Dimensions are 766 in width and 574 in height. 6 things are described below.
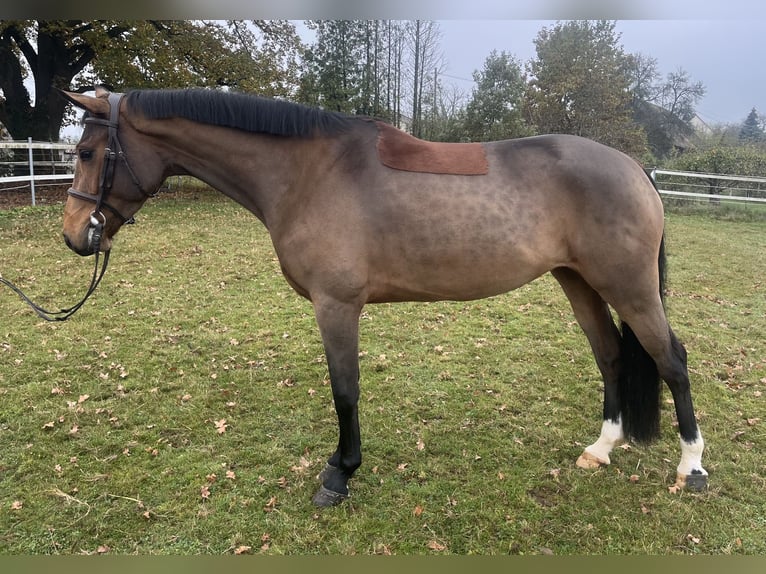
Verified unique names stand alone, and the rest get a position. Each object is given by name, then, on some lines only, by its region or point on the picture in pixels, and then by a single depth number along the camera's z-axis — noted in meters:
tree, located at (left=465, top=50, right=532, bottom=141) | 16.17
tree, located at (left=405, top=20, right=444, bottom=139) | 15.65
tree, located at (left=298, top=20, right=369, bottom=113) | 15.80
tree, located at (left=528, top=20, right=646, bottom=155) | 21.59
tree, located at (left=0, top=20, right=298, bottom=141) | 13.46
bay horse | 2.59
